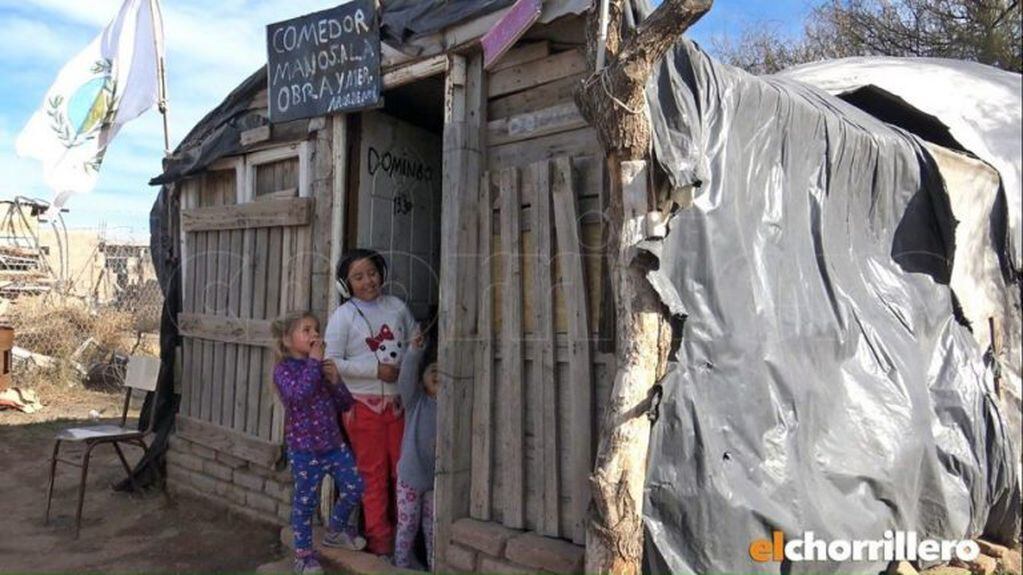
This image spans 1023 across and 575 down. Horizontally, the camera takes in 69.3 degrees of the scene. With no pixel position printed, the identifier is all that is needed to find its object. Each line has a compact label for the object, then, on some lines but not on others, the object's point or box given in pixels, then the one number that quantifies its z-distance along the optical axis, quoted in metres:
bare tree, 8.81
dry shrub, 11.51
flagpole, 6.56
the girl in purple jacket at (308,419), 4.02
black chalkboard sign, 4.57
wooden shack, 3.42
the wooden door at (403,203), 5.12
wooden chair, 5.55
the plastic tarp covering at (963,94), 4.69
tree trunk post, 2.65
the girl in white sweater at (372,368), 4.29
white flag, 6.48
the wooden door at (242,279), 5.19
